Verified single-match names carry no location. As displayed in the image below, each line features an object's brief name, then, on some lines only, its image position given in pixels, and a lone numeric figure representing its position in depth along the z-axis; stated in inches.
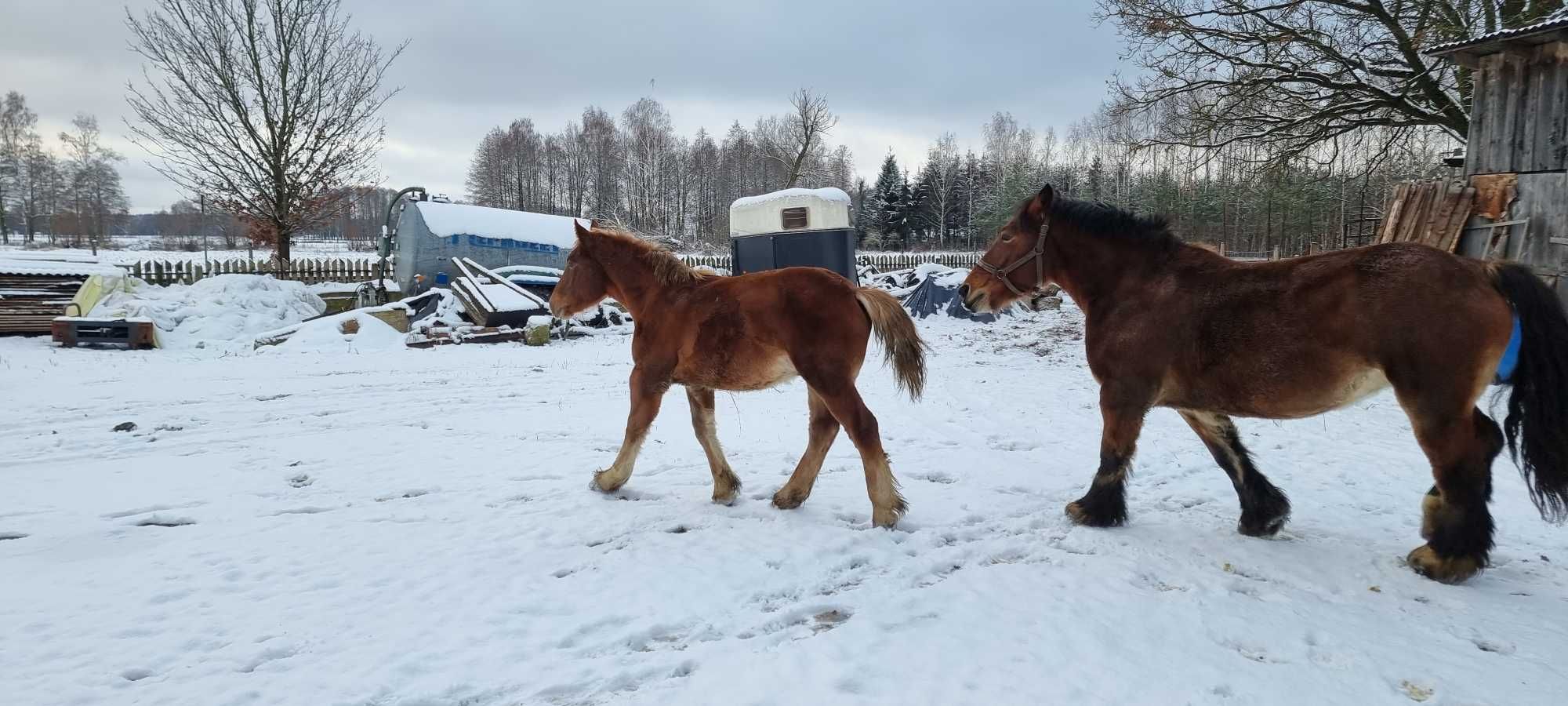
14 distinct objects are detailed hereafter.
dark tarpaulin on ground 695.9
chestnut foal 169.3
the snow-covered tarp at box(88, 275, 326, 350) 584.7
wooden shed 336.8
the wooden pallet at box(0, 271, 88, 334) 602.5
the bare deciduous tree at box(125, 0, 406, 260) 853.8
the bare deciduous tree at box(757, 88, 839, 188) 1869.0
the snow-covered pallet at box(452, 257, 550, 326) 605.9
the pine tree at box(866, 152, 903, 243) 2402.8
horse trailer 720.3
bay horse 122.2
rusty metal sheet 358.3
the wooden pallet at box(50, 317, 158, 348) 544.4
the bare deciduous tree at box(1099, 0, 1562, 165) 481.4
